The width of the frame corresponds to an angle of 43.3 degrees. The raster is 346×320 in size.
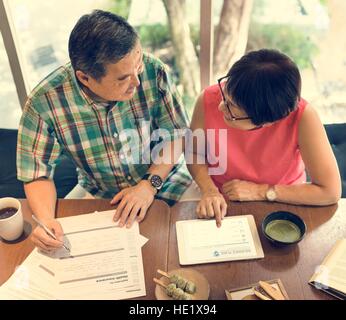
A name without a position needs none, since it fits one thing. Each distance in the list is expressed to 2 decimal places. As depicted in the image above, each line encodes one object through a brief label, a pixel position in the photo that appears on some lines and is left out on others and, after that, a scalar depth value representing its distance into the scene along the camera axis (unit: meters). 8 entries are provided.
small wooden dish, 1.11
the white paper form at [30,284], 1.18
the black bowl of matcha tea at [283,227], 1.26
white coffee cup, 1.30
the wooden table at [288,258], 1.17
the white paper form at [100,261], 1.19
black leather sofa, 2.07
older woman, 1.30
